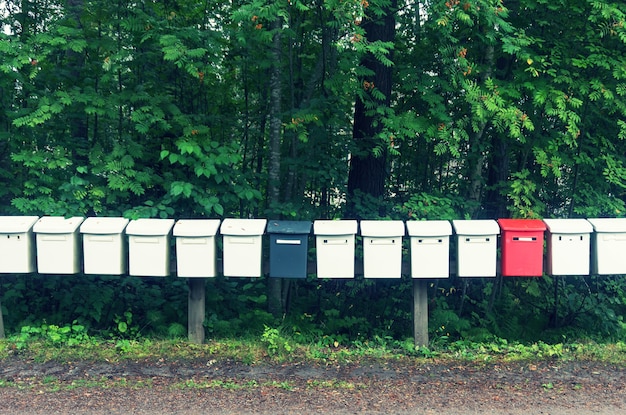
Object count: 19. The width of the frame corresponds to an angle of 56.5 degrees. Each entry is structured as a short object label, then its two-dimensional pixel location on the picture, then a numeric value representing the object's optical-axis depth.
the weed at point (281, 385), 5.05
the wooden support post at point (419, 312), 6.22
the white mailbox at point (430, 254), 5.88
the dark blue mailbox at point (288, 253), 5.89
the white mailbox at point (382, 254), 5.87
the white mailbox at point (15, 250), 5.92
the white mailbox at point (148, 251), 5.86
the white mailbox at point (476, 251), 5.90
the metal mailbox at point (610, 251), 6.02
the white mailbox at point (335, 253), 5.89
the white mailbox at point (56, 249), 5.89
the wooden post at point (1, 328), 6.18
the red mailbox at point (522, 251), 5.92
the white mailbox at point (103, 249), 5.89
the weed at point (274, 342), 5.84
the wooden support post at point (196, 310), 6.15
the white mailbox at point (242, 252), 5.86
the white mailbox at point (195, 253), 5.84
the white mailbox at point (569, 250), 5.97
